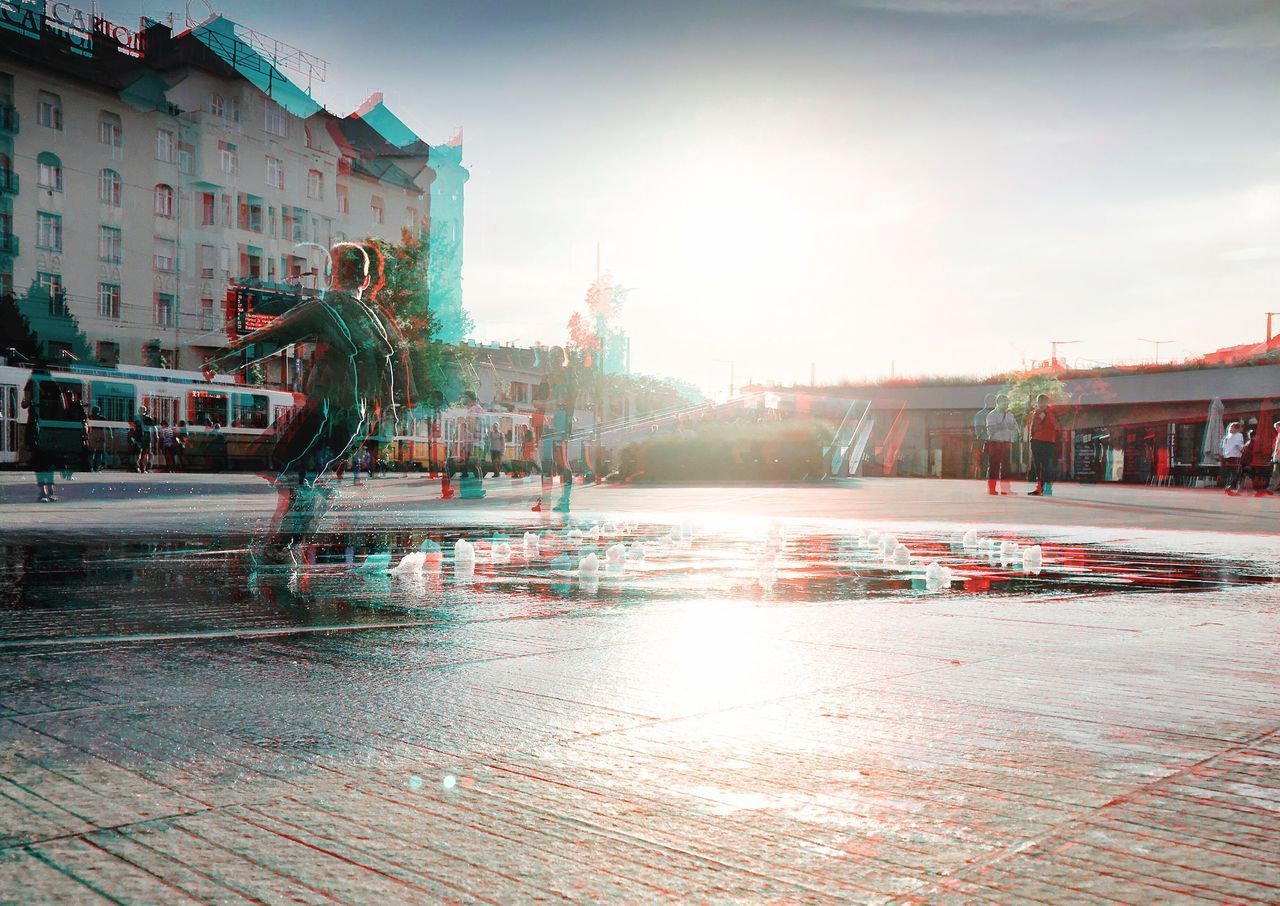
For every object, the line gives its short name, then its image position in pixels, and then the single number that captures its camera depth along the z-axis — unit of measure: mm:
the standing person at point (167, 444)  34906
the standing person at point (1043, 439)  21359
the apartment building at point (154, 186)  44031
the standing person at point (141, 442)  31889
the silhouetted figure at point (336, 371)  8102
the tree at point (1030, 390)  51844
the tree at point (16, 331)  42281
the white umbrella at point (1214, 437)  38500
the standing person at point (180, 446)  35156
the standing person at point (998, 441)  22281
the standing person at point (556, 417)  19688
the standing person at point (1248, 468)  32312
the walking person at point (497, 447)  34219
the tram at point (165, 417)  31781
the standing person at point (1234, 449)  26094
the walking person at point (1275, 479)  24522
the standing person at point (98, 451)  32531
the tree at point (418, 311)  44781
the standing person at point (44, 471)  16281
